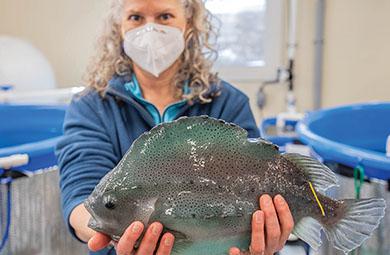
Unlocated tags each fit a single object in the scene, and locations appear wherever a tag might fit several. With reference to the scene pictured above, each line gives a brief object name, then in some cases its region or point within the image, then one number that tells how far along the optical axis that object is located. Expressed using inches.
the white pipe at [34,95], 72.3
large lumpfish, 20.6
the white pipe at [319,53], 85.7
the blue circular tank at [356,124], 52.1
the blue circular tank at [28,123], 63.1
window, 90.0
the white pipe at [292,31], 87.2
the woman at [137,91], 31.0
